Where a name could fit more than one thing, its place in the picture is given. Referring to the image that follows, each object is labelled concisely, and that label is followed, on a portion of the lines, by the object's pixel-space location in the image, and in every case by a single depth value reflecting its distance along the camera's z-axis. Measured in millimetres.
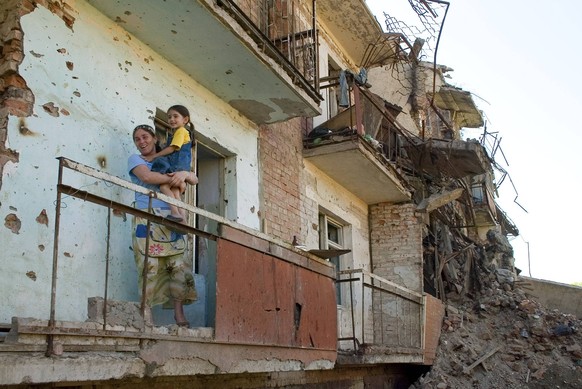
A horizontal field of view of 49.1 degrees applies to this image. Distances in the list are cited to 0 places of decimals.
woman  4930
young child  5195
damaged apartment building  4344
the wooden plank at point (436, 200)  11445
